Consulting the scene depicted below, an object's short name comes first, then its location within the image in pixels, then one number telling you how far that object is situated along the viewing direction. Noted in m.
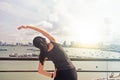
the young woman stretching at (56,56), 2.15
